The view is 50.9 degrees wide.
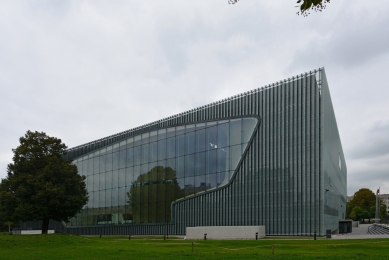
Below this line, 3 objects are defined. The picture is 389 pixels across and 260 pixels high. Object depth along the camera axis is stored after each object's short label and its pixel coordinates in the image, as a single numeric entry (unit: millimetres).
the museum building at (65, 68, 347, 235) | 40344
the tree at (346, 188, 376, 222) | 134088
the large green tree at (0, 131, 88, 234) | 45688
